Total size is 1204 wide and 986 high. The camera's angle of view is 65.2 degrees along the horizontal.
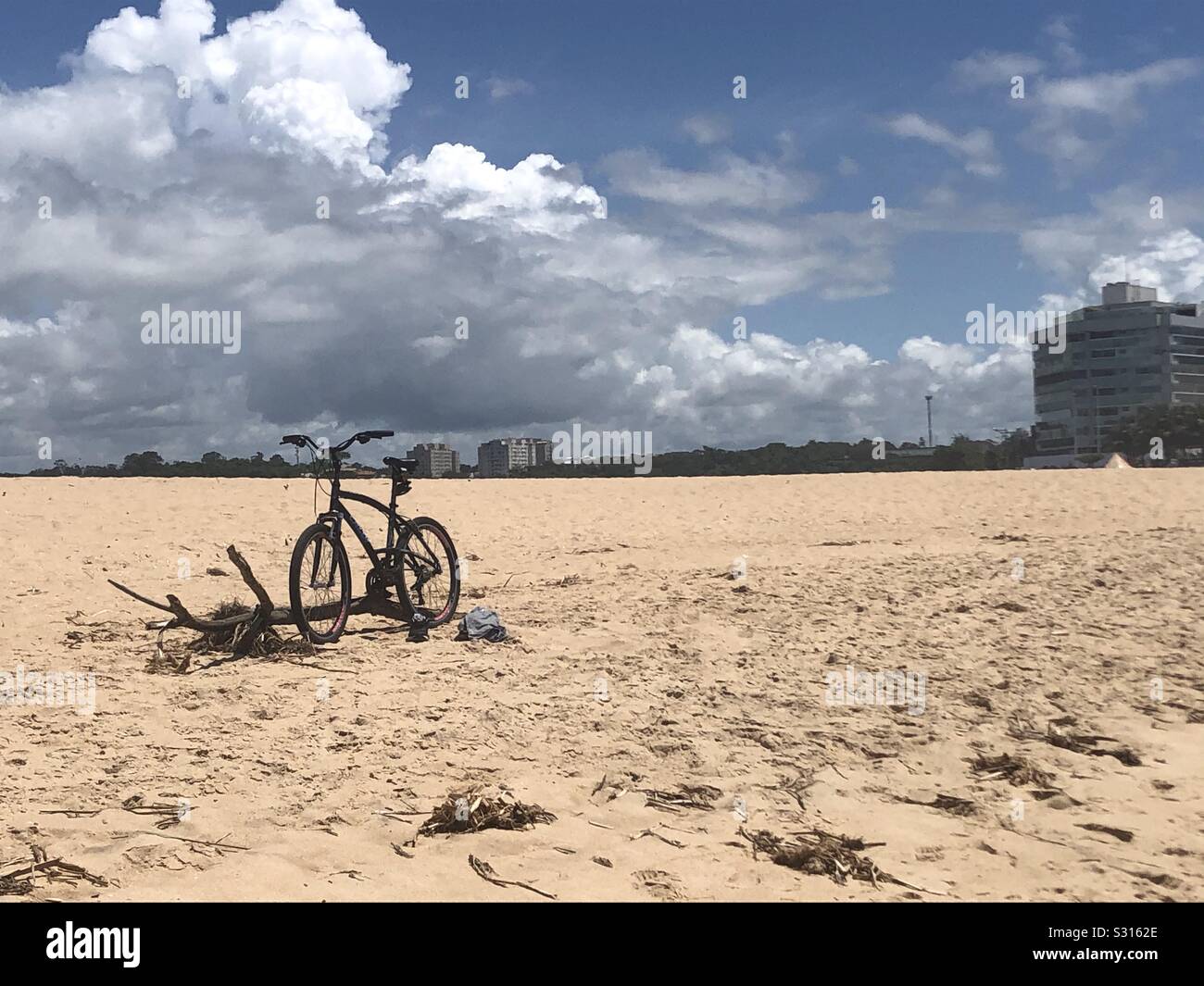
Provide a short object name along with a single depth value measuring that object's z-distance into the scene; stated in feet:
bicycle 25.04
